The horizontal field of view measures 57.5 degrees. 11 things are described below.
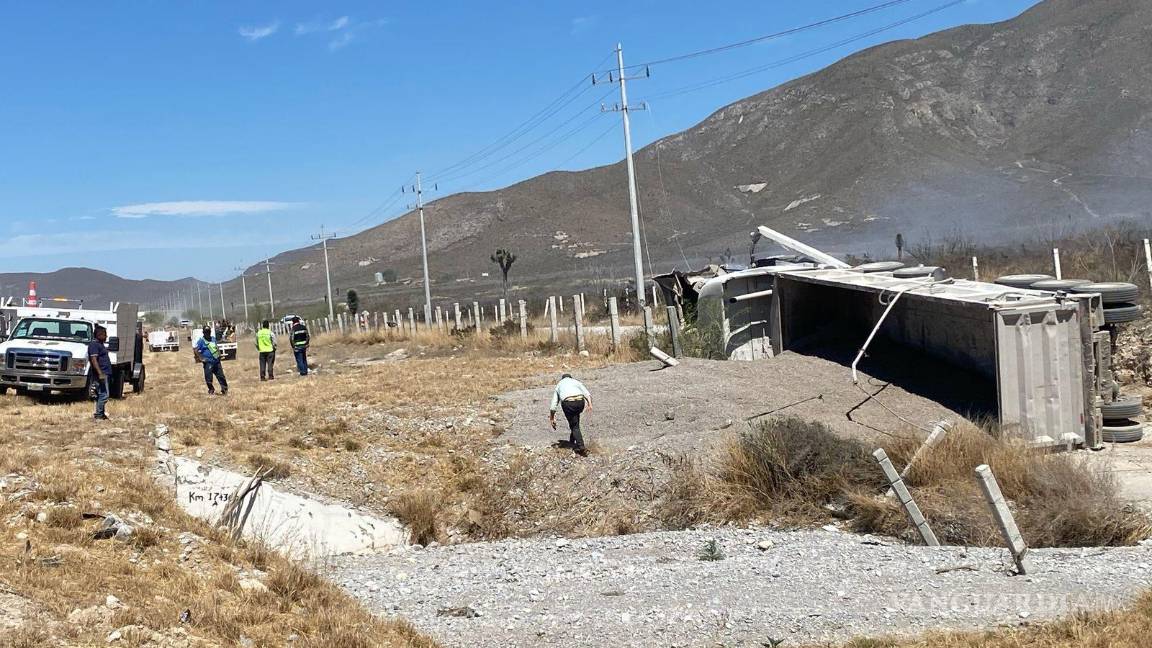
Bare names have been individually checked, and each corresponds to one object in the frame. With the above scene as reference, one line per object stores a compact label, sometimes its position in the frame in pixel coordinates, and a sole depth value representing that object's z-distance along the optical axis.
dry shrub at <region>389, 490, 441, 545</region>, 13.41
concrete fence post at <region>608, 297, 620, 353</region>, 26.21
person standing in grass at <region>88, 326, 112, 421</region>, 16.61
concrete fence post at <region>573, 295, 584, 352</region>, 28.17
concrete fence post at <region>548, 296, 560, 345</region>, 29.70
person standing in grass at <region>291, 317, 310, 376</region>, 26.77
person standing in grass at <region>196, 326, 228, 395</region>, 22.39
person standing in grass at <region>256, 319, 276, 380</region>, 26.83
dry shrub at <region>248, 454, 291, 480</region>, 14.07
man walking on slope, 14.75
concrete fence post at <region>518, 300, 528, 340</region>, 31.90
